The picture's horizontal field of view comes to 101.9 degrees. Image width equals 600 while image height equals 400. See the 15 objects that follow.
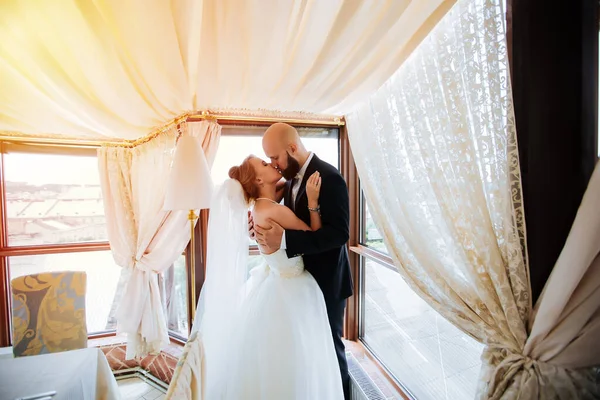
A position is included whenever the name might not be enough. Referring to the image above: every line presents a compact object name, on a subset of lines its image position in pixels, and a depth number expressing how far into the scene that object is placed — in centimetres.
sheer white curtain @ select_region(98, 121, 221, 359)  202
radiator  150
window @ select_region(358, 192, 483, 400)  129
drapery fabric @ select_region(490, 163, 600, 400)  57
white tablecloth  109
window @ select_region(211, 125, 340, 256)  212
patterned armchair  159
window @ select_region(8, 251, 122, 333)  236
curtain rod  196
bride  114
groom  119
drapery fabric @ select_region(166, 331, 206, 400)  69
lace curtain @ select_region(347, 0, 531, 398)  69
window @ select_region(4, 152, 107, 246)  223
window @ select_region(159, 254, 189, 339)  228
